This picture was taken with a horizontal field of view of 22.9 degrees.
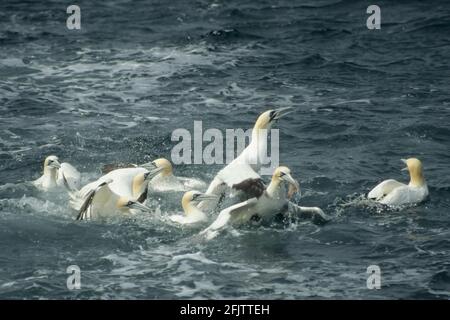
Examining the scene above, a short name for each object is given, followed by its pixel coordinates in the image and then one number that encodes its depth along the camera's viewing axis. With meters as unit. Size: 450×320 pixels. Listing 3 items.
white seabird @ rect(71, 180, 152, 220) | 21.75
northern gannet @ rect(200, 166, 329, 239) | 20.92
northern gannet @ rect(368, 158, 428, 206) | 22.30
